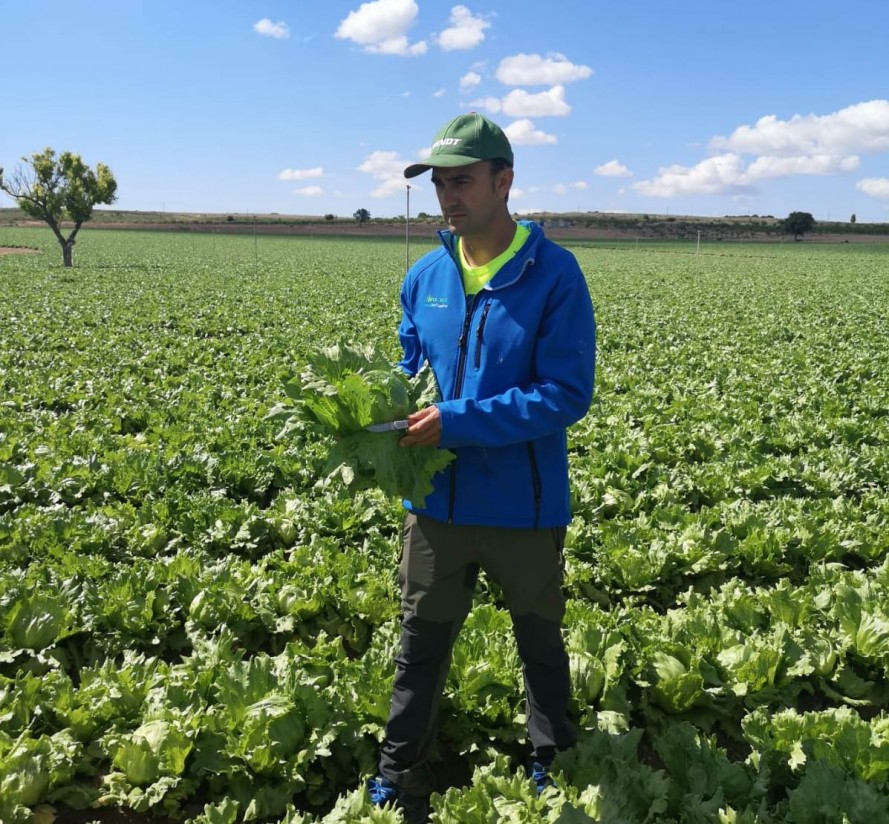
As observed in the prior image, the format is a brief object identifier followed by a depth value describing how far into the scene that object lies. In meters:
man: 2.61
